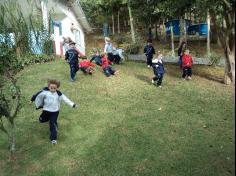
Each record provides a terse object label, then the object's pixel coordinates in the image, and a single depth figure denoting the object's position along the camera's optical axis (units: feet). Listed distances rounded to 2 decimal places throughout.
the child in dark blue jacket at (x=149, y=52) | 37.20
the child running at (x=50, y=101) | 18.09
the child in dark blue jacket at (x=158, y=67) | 28.79
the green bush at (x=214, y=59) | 37.52
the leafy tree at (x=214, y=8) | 22.91
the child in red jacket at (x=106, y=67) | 33.39
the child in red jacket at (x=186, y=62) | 31.47
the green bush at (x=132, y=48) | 49.44
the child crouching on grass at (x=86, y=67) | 33.29
